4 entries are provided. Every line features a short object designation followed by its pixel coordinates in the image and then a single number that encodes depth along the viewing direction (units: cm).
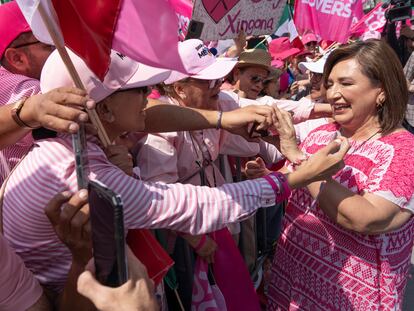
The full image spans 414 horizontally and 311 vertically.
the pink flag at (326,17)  475
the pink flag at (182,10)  333
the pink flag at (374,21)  621
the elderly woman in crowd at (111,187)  129
